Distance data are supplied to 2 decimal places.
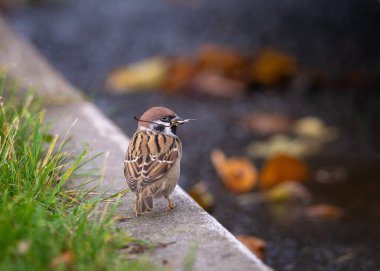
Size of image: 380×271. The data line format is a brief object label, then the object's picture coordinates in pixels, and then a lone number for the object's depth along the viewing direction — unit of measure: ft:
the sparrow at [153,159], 26.81
